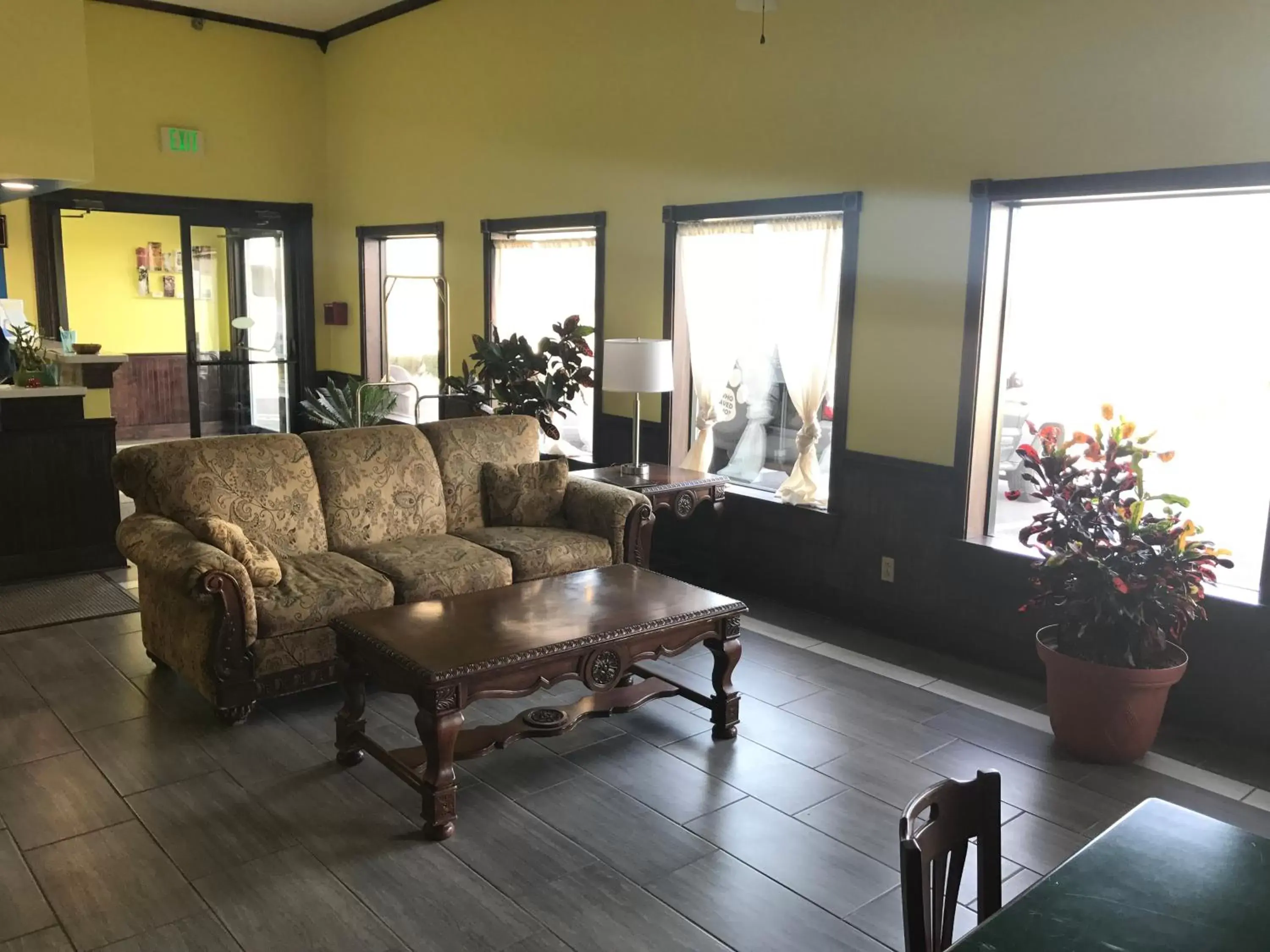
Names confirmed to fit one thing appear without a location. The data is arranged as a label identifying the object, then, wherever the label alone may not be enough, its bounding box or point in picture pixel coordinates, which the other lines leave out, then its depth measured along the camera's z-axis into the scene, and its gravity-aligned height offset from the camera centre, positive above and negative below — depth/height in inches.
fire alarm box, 324.8 -4.4
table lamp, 196.9 -11.4
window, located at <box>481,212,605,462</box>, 241.8 +5.2
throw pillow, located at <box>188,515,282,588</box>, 146.2 -35.3
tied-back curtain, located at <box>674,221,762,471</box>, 208.8 +0.9
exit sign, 297.7 +44.0
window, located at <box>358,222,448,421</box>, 294.5 -3.0
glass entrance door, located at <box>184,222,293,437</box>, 320.2 -11.9
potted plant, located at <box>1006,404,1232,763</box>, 131.0 -34.1
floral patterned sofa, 143.2 -37.8
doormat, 188.5 -58.7
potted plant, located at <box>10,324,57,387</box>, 213.9 -15.6
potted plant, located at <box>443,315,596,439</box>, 230.5 -15.2
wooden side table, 194.1 -33.9
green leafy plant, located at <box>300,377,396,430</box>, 262.5 -27.7
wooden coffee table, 115.5 -40.9
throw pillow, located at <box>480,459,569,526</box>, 189.5 -34.4
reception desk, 207.9 -39.7
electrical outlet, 185.0 -45.3
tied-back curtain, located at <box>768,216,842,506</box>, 193.2 -2.0
